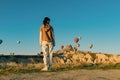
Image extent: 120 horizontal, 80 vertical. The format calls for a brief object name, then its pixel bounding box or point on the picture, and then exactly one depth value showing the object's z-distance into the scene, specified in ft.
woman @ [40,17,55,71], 22.06
